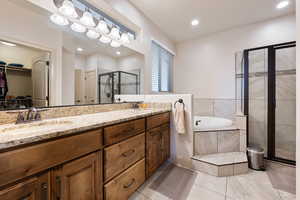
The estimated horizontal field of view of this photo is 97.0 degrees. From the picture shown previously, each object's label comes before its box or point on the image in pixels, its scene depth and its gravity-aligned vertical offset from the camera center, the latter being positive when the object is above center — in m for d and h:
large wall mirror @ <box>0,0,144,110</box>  1.04 +0.36
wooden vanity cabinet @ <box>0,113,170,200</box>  0.60 -0.40
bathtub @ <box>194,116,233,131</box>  2.44 -0.43
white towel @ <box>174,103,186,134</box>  1.86 -0.26
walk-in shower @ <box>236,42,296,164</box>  2.12 -0.02
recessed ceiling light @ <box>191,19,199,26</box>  2.71 +1.62
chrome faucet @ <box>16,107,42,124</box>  1.00 -0.13
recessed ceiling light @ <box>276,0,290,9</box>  2.17 +1.59
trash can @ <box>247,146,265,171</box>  1.86 -0.85
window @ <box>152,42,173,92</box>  2.98 +0.79
